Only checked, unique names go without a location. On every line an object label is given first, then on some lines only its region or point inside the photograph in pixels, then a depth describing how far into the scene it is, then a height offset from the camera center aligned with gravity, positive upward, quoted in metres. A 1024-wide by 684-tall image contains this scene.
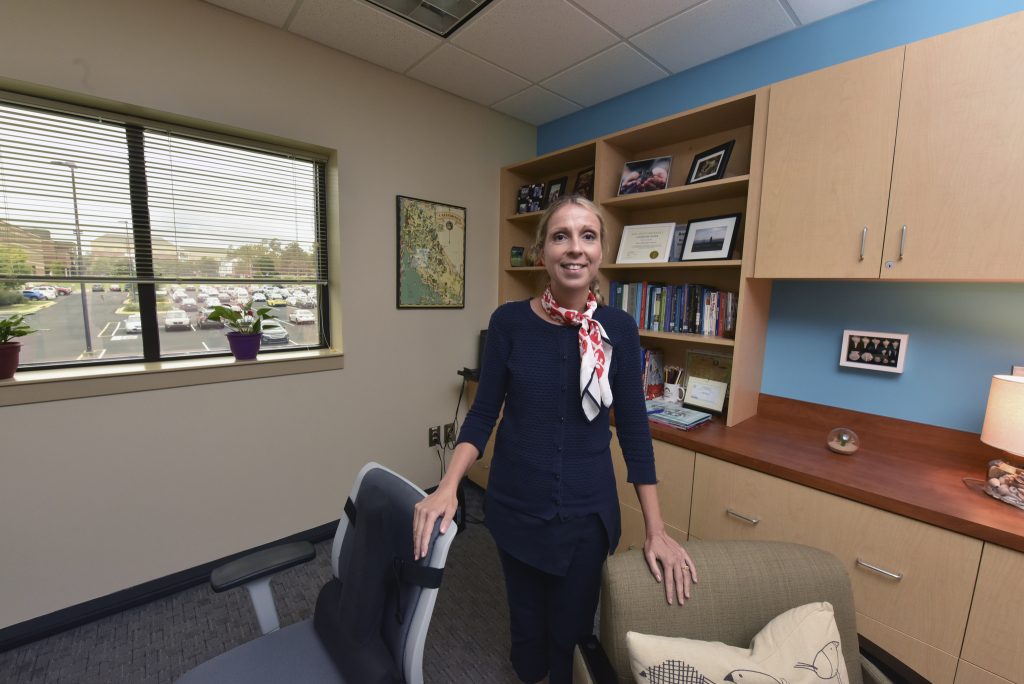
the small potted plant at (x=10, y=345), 1.58 -0.25
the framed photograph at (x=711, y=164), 1.99 +0.64
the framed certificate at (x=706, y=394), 2.01 -0.46
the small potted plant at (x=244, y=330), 2.06 -0.22
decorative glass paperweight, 1.57 -0.51
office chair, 0.96 -0.77
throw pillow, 0.79 -0.68
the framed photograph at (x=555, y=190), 2.78 +0.69
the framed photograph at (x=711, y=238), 1.96 +0.29
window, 1.66 +0.23
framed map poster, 2.55 +0.22
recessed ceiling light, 1.81 +1.22
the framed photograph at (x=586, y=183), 2.56 +0.69
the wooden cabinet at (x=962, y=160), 1.21 +0.44
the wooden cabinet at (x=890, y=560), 1.18 -0.78
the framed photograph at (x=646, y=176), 2.17 +0.63
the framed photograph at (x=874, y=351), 1.68 -0.19
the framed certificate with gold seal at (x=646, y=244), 2.14 +0.28
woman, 1.06 -0.37
